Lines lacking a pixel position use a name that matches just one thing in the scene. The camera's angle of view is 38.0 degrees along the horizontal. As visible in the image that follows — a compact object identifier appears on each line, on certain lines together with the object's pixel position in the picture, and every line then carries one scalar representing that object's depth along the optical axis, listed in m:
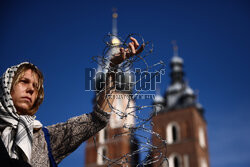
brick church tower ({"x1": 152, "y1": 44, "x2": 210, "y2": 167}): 26.11
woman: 1.25
